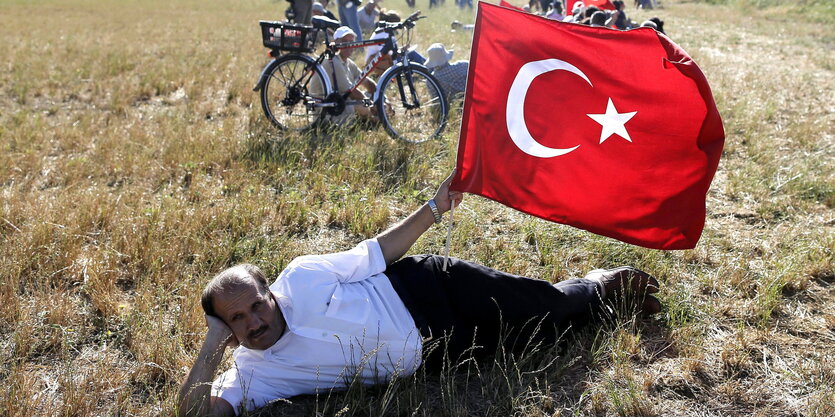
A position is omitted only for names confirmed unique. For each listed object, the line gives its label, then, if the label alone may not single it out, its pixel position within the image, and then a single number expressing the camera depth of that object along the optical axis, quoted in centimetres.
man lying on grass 282
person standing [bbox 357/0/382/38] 1508
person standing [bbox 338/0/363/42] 1280
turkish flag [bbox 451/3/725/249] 312
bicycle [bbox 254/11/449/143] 679
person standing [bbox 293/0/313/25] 1171
